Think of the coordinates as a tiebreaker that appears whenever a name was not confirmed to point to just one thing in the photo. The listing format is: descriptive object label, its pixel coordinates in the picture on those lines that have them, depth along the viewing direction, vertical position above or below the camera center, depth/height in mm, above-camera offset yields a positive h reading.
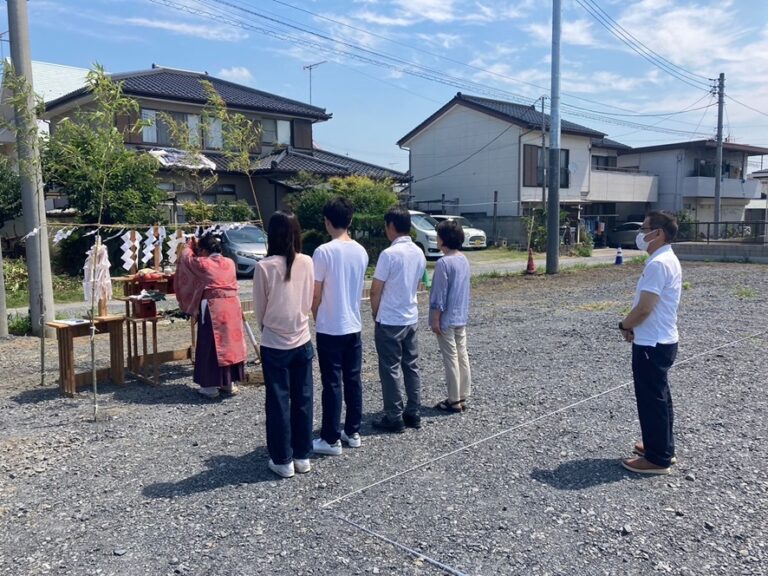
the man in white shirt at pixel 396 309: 4605 -576
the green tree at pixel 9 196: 15688 +866
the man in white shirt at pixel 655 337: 3826 -655
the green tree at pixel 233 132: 6352 +990
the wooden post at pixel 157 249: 6738 -195
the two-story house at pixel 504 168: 28062 +2850
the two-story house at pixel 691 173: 34406 +3015
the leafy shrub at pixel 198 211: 8789 +270
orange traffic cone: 17219 -1025
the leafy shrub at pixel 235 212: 17016 +523
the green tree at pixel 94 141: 5152 +764
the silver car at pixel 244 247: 15898 -419
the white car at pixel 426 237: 20719 -246
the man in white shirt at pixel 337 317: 4207 -571
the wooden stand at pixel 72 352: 5734 -1117
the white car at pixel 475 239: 24522 -372
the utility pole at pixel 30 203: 7191 +359
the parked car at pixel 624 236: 30625 -367
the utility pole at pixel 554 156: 16359 +1890
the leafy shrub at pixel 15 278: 12953 -952
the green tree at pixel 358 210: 18422 +585
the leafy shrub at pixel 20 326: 8922 -1327
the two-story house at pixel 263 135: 21047 +3694
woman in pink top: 3906 -622
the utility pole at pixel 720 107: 29264 +5533
